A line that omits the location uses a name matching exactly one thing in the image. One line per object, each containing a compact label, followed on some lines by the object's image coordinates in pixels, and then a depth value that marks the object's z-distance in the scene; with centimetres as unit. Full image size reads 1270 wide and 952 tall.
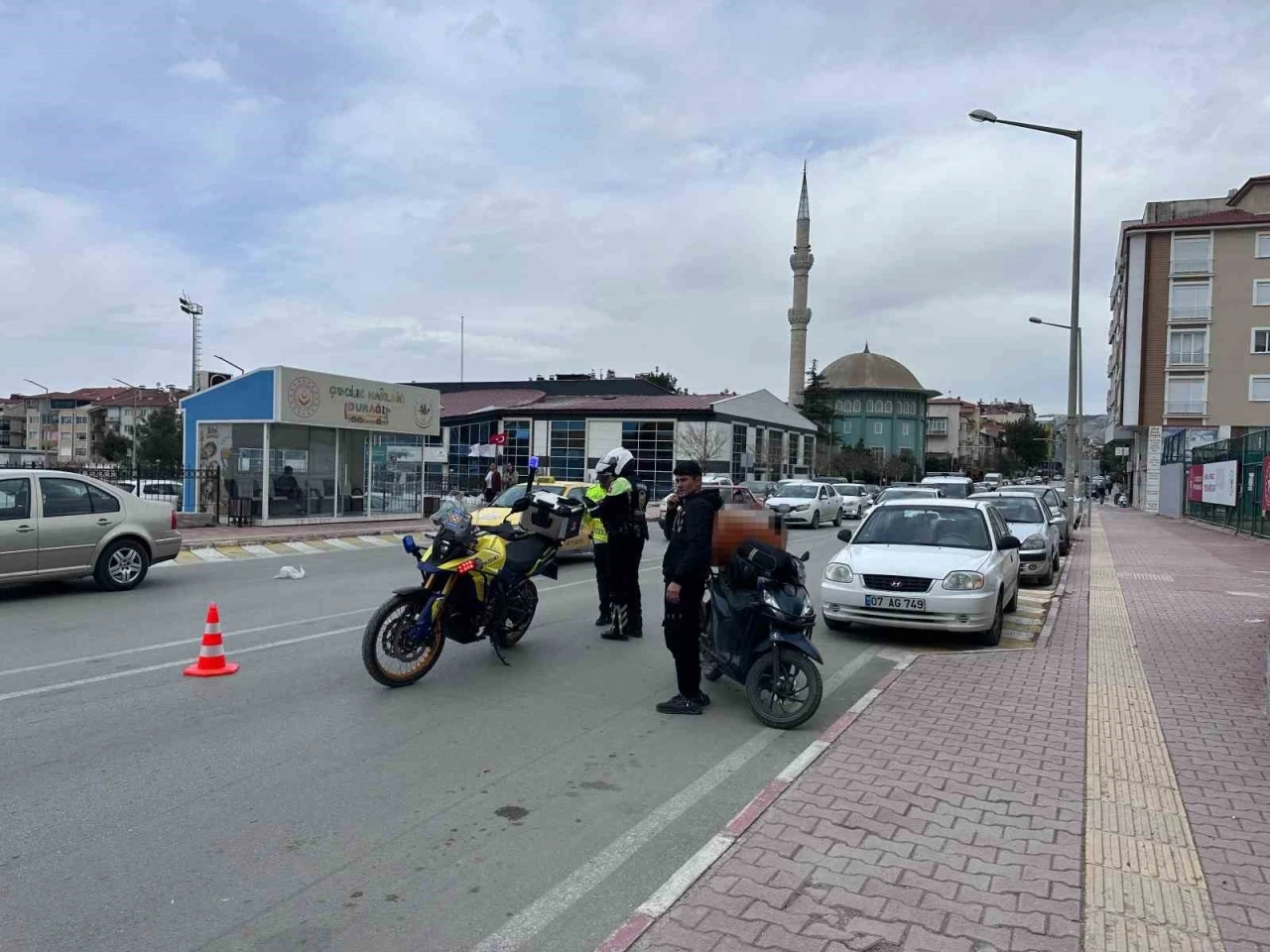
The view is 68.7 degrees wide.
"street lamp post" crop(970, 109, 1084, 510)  2195
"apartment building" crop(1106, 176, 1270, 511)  5409
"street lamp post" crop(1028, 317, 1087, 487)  2805
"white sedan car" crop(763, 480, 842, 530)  3055
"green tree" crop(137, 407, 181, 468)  5609
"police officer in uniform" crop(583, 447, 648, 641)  901
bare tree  5109
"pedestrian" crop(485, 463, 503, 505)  2456
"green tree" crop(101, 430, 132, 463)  6462
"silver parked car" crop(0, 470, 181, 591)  1070
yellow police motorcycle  690
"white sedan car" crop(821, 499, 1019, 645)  891
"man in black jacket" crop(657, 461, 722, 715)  616
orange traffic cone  719
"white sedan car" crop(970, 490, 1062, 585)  1490
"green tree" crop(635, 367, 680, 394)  9932
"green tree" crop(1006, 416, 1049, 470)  11306
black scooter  614
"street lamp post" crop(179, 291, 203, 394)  5296
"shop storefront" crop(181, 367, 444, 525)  2172
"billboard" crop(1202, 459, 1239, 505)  2695
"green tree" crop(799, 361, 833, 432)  9056
